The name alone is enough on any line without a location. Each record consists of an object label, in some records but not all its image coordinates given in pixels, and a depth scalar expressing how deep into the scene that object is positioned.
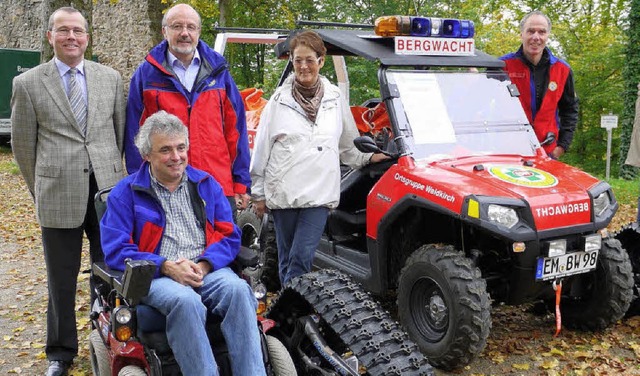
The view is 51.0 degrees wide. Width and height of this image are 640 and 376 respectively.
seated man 2.88
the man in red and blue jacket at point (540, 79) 5.57
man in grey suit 3.92
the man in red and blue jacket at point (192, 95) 3.92
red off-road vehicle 4.01
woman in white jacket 4.19
